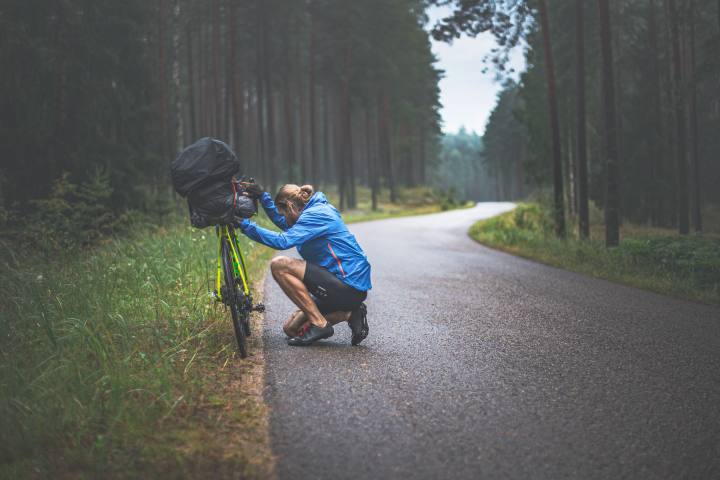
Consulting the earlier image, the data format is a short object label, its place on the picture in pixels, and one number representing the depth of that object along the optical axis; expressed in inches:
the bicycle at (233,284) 199.5
